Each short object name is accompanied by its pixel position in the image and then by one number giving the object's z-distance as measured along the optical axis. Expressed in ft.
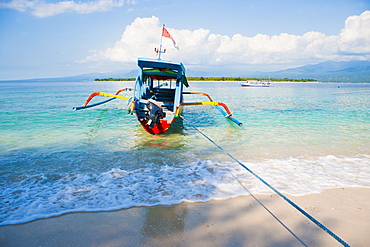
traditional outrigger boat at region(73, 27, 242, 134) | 28.45
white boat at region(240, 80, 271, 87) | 207.76
